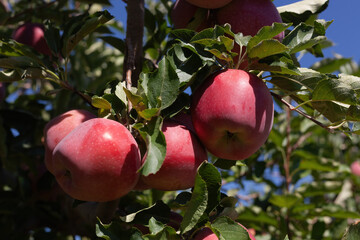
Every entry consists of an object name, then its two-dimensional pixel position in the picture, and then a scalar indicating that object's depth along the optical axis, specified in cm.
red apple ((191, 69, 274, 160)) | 62
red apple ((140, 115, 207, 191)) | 62
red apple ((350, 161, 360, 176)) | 302
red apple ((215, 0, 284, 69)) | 69
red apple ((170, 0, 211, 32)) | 73
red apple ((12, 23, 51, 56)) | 101
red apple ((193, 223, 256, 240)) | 61
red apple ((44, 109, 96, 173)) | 67
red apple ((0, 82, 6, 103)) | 96
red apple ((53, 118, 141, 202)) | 60
